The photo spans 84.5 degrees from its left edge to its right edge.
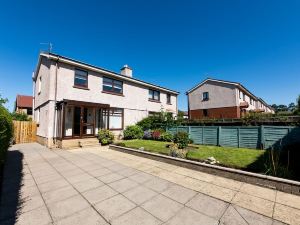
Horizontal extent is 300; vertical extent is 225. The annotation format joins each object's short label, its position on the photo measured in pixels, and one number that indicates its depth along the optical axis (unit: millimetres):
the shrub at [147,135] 16359
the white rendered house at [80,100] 12703
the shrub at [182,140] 10109
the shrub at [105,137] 13984
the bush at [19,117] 22367
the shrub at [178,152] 8512
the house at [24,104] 34156
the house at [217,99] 26906
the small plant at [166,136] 14737
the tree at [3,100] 8505
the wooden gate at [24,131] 15949
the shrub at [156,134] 15625
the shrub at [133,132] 16688
